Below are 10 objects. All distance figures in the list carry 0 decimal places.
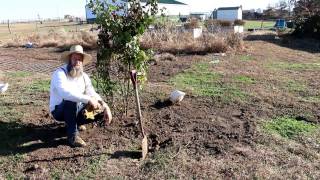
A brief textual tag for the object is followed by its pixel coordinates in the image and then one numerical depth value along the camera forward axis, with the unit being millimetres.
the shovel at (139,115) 4586
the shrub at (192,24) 19905
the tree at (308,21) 19109
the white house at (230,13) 53500
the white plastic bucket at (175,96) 6445
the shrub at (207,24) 16461
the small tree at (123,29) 5043
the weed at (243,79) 8309
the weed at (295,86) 7636
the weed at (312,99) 6762
